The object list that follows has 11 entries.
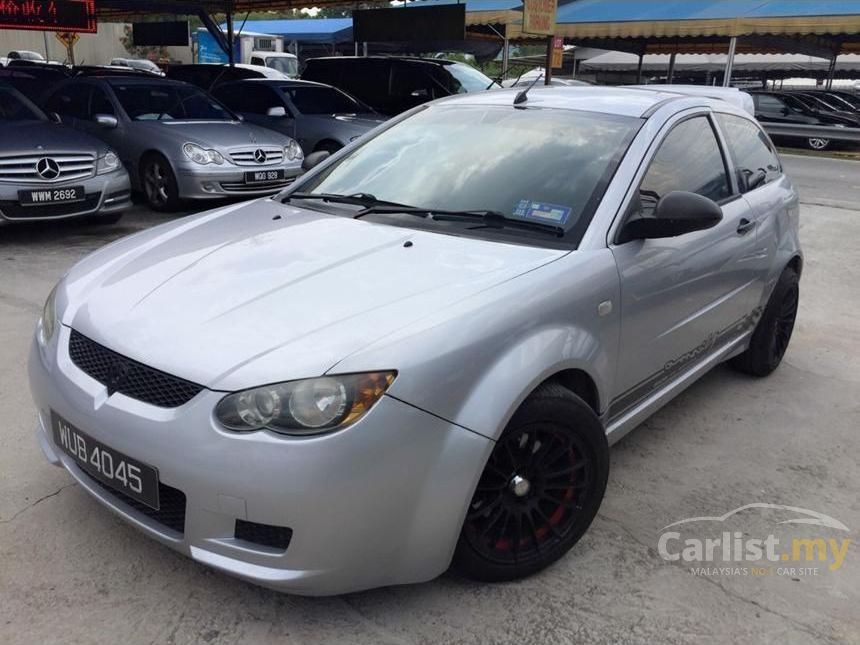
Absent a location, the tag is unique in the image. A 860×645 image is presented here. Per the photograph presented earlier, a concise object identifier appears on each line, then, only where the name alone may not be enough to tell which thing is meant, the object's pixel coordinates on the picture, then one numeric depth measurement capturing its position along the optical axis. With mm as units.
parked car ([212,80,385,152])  10211
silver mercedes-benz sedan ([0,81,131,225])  6395
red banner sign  13047
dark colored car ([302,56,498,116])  12297
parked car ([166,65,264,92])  15383
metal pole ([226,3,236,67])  16844
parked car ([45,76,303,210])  8141
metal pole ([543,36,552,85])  14591
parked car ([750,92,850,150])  18781
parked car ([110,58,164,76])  24500
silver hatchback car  2027
